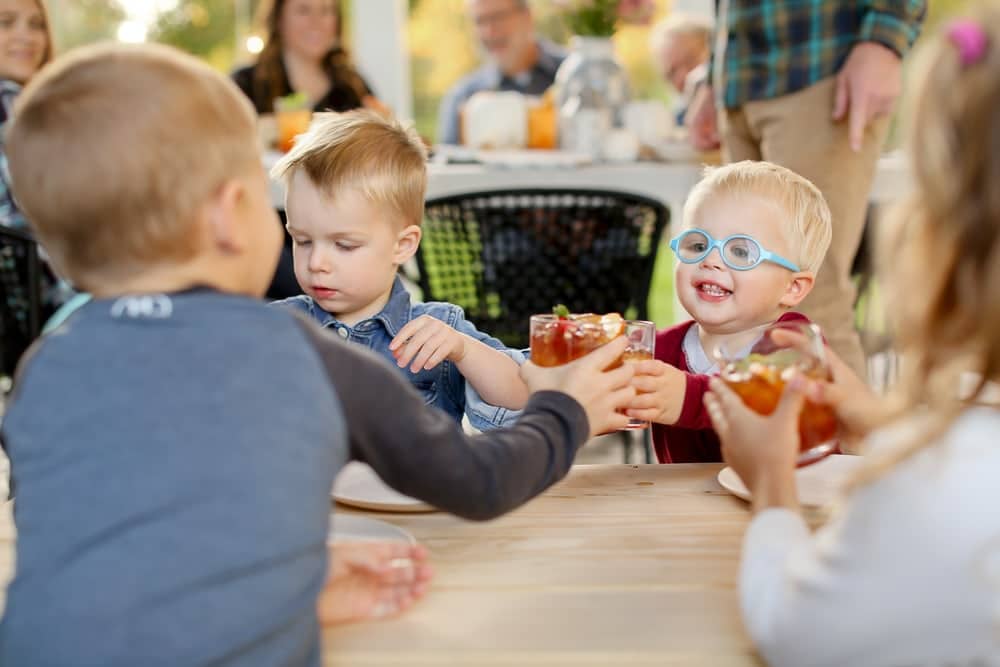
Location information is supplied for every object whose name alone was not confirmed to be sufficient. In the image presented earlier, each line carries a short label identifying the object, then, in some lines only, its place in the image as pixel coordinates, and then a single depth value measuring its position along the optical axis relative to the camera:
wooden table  0.93
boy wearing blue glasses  1.75
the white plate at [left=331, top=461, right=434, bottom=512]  1.29
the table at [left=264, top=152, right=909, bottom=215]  3.05
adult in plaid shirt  2.47
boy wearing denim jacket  1.74
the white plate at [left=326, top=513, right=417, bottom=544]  1.16
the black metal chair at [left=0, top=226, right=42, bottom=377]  2.81
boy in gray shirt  0.83
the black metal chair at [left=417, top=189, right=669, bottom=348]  2.75
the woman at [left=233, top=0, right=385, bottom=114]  4.54
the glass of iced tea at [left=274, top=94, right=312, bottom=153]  3.47
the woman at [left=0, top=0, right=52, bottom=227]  3.27
